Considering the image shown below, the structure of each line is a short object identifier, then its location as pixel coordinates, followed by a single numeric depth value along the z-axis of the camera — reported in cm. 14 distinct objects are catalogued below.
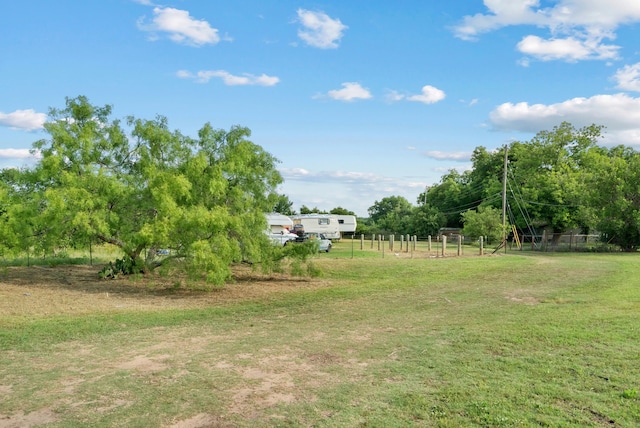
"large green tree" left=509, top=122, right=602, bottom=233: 4144
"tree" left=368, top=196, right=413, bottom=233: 6029
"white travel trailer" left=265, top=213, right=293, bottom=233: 4538
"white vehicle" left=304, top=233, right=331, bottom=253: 2933
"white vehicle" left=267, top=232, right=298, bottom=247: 3022
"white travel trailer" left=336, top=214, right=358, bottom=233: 5266
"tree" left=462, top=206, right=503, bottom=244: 3744
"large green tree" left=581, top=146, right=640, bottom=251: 3106
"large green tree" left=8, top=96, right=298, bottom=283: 1326
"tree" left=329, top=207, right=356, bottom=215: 7157
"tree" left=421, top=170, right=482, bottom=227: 5525
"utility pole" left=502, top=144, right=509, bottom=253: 3233
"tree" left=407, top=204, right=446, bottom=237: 5478
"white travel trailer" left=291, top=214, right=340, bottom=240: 4877
